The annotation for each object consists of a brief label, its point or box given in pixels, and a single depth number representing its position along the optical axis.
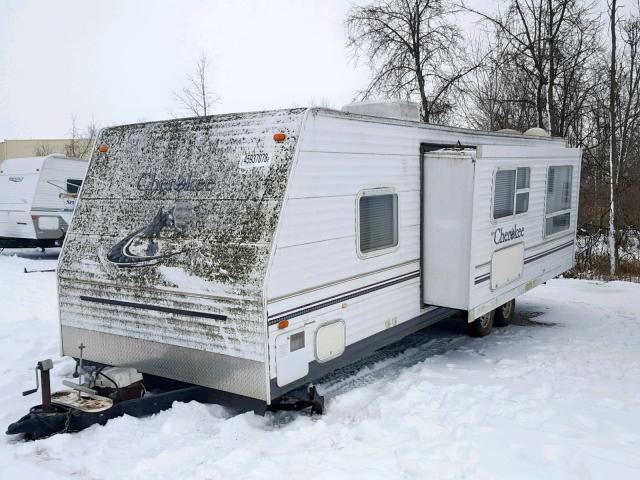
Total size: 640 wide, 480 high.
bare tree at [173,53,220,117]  22.36
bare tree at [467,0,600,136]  15.23
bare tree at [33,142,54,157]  41.38
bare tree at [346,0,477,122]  15.82
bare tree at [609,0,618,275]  15.27
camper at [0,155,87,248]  15.38
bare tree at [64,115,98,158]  36.50
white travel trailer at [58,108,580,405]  4.83
